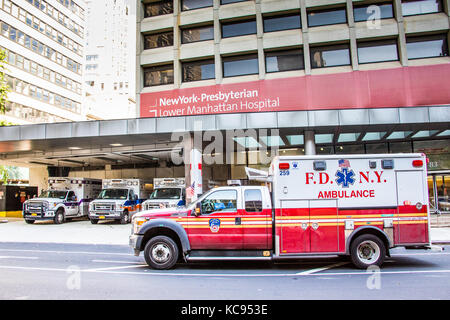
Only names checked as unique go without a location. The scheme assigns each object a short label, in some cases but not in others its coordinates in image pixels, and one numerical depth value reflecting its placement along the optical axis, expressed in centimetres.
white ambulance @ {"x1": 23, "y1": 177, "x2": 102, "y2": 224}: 2000
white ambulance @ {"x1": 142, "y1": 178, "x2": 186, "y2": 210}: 1748
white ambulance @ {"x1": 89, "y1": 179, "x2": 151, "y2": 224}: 1961
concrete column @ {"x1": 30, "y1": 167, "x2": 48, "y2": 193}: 3338
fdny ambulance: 775
